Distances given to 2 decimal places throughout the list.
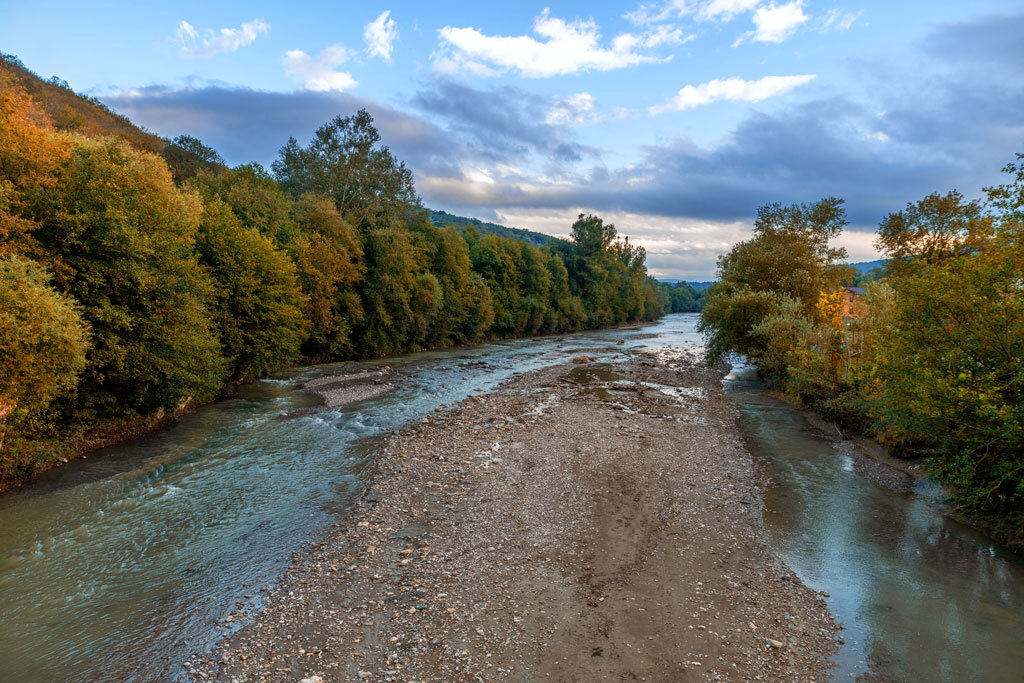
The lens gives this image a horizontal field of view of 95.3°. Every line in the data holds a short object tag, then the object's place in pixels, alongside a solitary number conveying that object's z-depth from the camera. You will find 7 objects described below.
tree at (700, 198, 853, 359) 33.22
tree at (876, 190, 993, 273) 25.70
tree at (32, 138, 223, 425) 15.84
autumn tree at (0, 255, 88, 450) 11.95
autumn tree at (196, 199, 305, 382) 25.84
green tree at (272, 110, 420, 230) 48.03
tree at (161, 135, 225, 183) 54.03
